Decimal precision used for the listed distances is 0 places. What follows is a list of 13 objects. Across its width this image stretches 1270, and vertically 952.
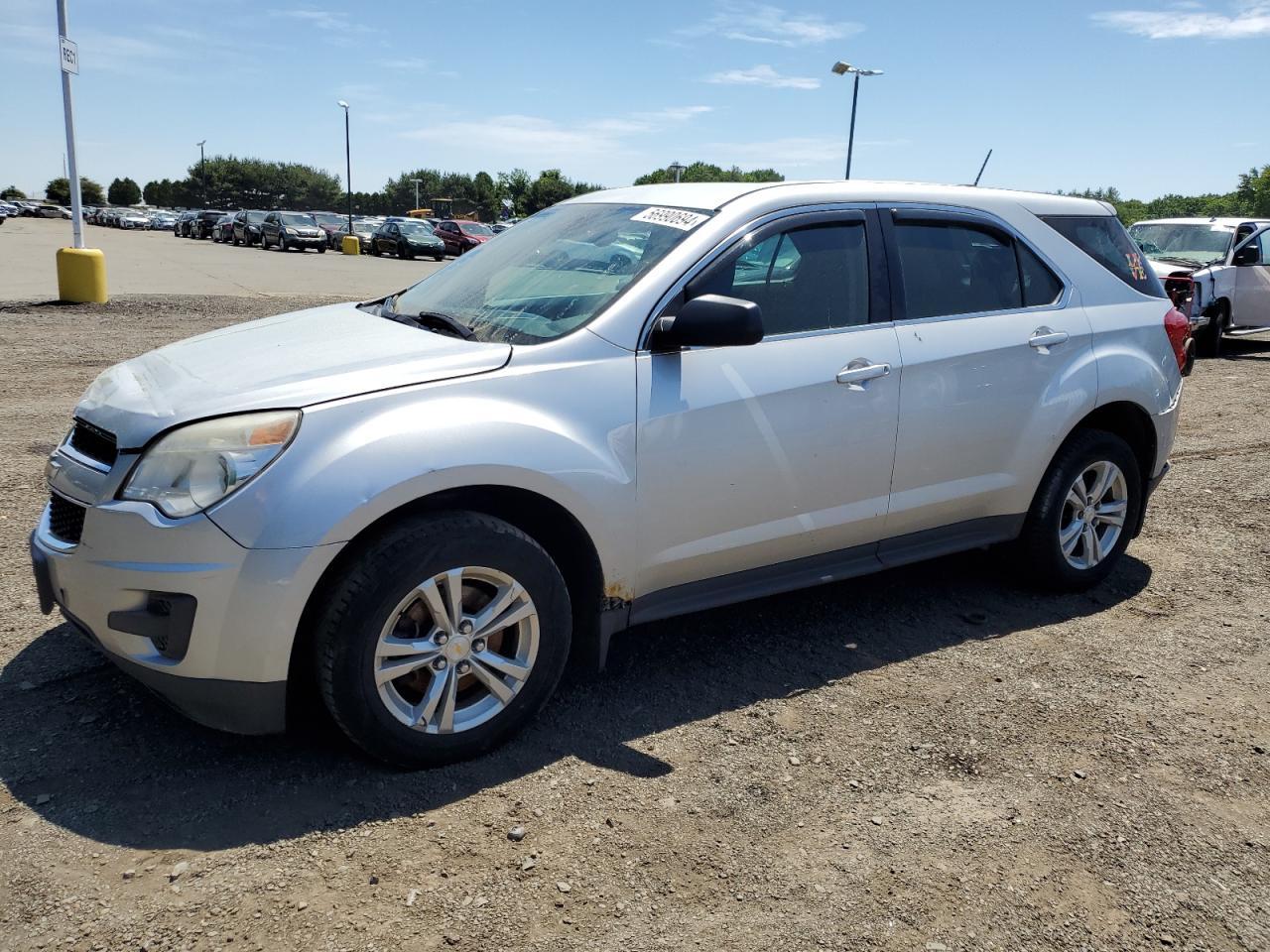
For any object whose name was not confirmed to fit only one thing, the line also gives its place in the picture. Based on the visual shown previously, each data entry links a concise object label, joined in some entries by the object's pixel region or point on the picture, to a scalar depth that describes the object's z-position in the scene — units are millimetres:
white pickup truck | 12789
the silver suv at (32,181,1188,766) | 2816
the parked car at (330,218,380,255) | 43781
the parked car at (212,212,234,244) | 47344
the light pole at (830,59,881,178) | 31797
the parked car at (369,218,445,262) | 37188
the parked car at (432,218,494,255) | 37562
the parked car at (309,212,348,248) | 42719
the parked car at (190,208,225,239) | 52003
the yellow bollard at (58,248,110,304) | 14711
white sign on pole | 13672
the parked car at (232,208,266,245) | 43781
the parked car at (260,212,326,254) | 39656
